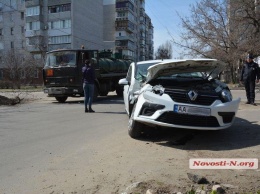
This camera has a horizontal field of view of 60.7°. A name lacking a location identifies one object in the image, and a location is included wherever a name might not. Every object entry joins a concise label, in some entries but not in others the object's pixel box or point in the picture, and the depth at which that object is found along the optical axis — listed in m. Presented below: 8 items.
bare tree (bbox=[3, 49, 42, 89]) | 30.24
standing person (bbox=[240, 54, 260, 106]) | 7.74
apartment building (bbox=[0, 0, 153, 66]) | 40.47
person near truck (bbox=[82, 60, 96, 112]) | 8.00
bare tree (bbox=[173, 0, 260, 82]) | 21.82
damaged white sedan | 3.96
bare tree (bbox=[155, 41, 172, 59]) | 68.76
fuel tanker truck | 10.59
